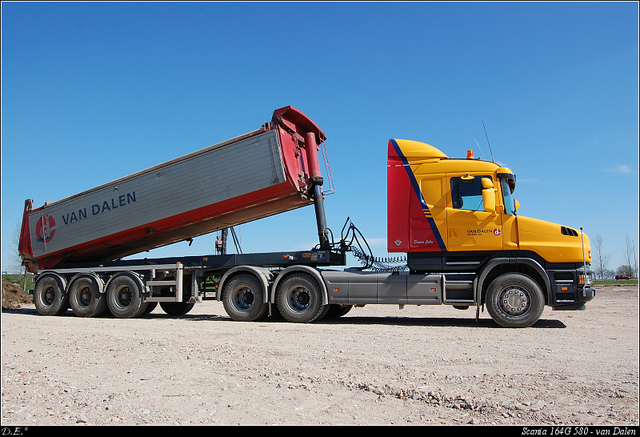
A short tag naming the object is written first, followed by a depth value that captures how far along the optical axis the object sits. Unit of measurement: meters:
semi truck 9.92
